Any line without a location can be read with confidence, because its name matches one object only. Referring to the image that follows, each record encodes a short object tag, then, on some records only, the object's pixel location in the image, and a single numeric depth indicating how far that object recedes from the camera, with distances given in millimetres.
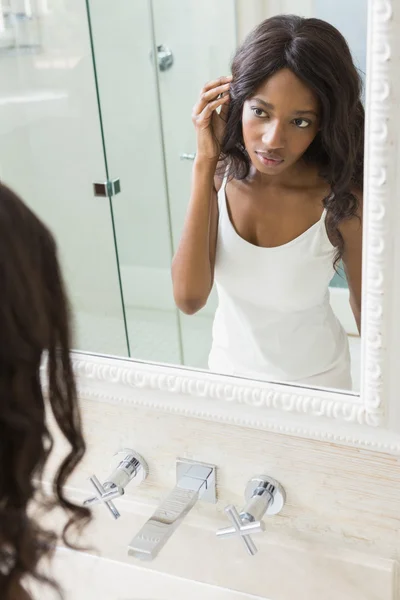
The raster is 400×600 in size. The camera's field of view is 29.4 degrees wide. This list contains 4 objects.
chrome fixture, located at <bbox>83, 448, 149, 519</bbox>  929
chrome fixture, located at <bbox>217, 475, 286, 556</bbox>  848
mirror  847
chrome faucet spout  860
